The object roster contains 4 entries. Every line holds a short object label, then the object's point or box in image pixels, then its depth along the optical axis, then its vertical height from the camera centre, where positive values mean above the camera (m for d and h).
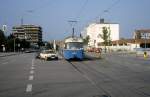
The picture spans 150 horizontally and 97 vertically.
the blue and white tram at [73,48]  15.86 -0.14
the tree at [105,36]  41.58 +3.57
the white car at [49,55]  17.13 -1.06
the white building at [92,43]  67.13 +2.59
